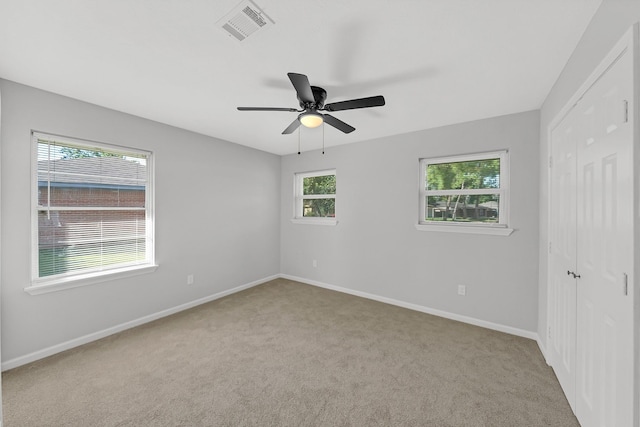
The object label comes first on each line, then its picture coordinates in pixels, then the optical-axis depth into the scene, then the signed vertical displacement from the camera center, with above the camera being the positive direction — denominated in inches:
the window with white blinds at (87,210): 89.7 +0.3
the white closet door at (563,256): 64.9 -12.7
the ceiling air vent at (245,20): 51.5 +43.6
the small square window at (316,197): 168.7 +11.3
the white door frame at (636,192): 38.1 +3.5
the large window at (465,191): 113.0 +11.3
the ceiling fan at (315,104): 68.0 +33.8
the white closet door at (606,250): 40.6 -7.2
